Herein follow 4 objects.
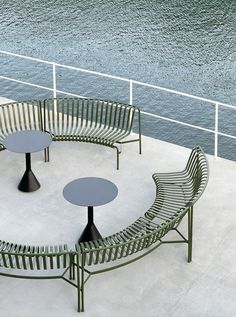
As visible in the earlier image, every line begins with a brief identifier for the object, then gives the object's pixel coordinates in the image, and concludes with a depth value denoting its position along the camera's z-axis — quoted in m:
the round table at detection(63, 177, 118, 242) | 7.77
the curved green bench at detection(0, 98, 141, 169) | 9.86
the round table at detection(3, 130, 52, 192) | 8.91
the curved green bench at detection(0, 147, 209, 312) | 7.10
